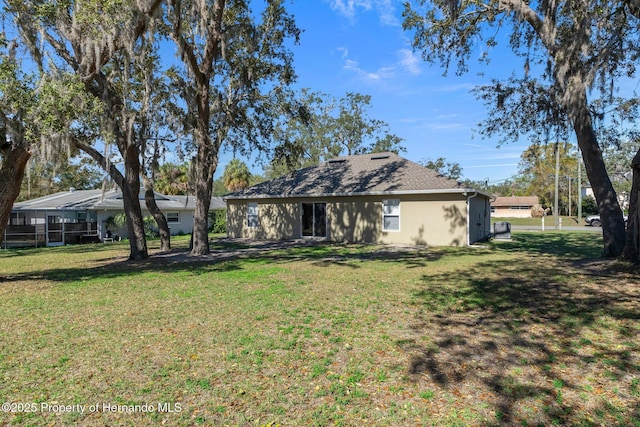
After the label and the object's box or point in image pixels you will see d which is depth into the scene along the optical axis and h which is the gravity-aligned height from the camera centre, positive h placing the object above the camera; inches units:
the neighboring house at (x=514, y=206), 2126.0 +23.9
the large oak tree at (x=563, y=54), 324.5 +148.2
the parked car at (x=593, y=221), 1227.9 -38.5
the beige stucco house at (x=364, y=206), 603.8 +11.8
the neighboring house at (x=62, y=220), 743.1 -7.3
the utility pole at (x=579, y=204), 1307.6 +18.8
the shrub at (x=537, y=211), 1841.2 -4.7
